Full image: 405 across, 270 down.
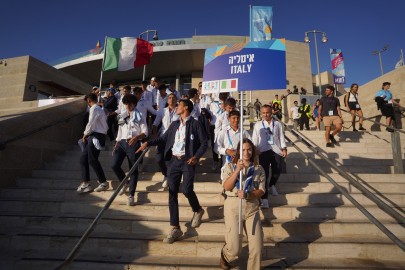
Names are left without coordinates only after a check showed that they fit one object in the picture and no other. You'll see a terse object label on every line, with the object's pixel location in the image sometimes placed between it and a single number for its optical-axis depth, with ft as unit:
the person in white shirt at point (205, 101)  25.72
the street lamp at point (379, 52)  123.65
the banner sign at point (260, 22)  47.50
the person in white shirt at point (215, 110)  21.43
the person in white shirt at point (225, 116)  19.15
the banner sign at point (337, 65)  62.80
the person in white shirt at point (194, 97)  21.90
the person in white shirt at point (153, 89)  25.71
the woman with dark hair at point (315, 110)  40.19
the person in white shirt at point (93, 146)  16.84
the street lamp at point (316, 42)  74.38
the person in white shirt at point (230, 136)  15.61
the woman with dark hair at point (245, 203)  10.43
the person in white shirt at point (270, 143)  16.25
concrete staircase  11.70
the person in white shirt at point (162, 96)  23.73
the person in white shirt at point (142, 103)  21.33
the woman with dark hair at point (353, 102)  30.09
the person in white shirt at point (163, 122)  17.45
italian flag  32.48
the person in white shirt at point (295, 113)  40.96
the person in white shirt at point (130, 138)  16.44
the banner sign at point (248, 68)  12.75
